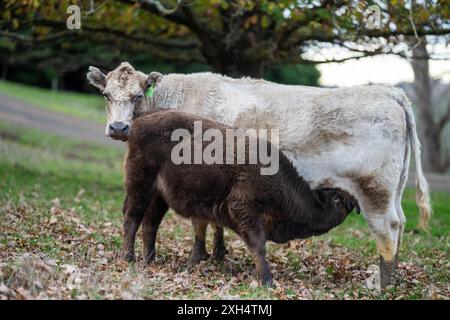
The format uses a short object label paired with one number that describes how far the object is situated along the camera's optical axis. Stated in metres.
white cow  8.52
